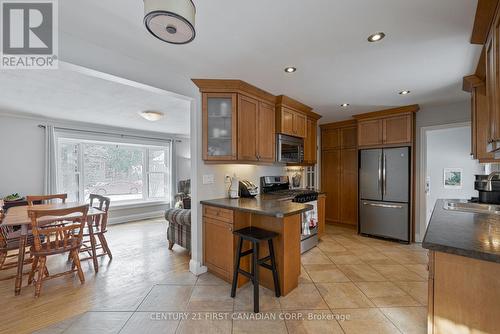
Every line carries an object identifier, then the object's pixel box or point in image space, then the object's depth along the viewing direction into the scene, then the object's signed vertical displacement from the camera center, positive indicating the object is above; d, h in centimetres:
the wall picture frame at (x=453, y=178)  453 -26
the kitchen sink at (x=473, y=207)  204 -42
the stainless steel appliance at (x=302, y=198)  330 -50
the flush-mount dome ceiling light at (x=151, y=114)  388 +96
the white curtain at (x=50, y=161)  450 +12
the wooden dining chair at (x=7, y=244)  251 -93
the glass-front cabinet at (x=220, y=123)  275 +56
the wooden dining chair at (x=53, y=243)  224 -89
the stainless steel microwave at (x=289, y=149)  341 +30
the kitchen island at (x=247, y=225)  220 -76
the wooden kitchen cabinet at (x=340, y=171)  472 -11
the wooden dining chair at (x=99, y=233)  288 -96
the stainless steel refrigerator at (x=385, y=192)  376 -49
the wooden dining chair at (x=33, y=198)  344 -51
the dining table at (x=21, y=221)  231 -64
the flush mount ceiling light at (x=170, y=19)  107 +80
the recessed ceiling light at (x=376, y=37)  177 +110
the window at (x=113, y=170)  502 -8
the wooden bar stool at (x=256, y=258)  197 -92
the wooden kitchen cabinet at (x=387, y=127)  375 +74
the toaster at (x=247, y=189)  313 -34
